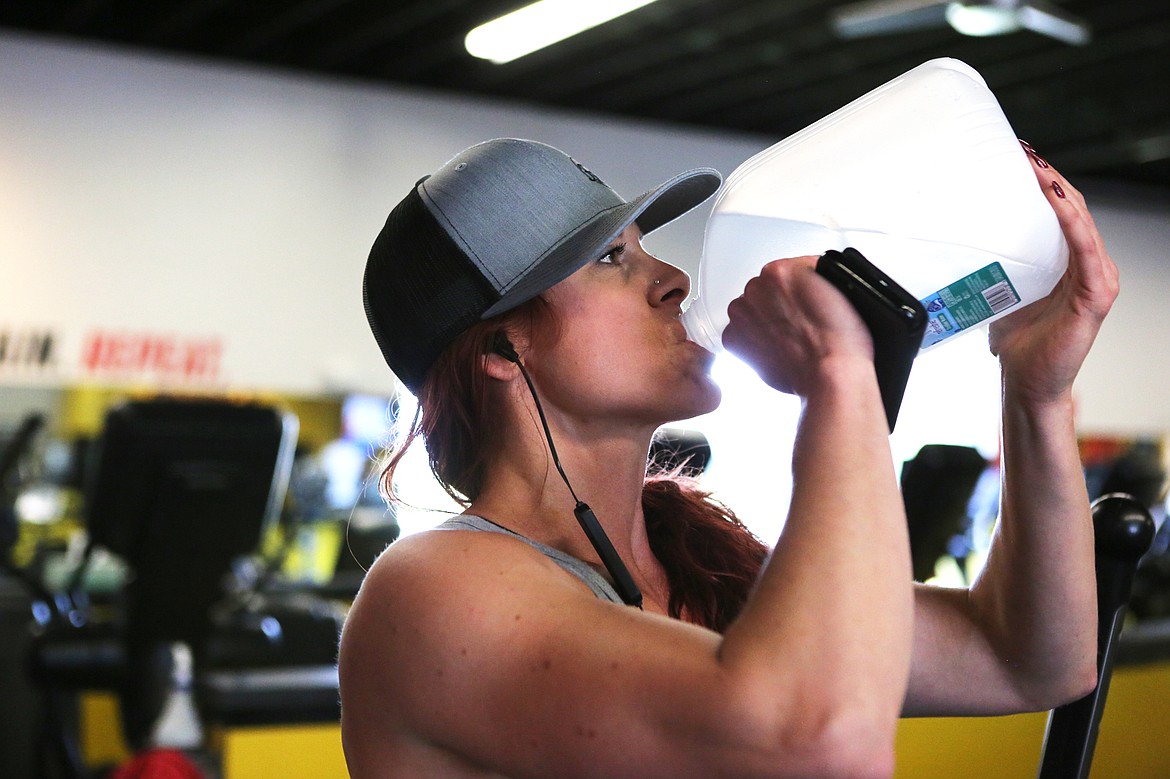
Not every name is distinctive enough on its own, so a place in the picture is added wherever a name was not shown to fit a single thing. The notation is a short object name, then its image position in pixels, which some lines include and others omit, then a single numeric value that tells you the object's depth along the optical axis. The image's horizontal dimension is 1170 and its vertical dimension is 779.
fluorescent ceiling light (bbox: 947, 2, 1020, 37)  4.08
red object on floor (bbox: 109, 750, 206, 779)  2.07
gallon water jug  1.08
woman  0.76
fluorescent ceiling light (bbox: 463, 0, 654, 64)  5.04
